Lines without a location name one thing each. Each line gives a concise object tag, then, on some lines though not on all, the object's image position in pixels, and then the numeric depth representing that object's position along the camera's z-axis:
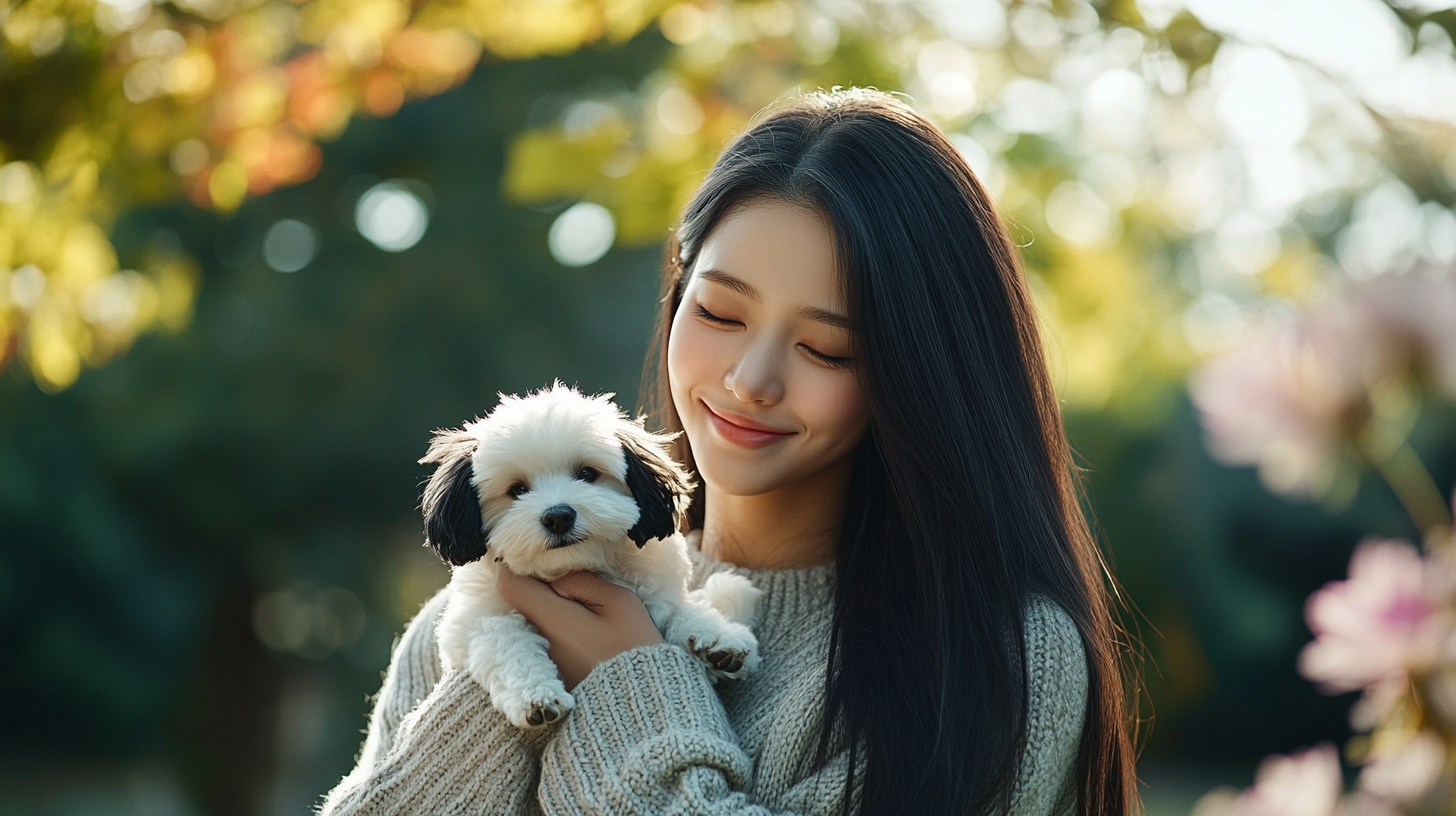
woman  2.11
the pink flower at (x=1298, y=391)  2.16
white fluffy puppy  2.19
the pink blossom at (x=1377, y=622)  1.91
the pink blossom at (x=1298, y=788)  1.98
